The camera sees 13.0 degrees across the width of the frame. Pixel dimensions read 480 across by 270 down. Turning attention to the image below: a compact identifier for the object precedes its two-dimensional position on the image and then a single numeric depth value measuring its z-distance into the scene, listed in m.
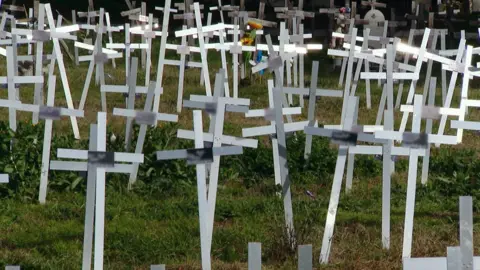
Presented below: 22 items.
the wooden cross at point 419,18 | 35.63
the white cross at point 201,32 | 23.16
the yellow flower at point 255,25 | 31.76
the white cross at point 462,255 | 8.98
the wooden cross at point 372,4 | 36.29
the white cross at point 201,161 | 11.99
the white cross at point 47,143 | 15.72
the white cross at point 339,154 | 13.20
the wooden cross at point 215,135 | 13.13
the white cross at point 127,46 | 26.58
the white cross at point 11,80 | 17.52
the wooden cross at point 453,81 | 20.22
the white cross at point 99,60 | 22.76
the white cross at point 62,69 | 20.64
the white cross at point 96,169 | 11.85
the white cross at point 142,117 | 15.29
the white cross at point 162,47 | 22.14
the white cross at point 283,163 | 13.50
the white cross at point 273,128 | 14.48
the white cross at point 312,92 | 18.36
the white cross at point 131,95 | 17.33
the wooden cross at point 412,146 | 13.08
